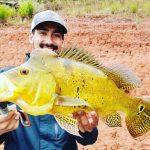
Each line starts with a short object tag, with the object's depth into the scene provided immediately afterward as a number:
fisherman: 1.36
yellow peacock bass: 0.89
